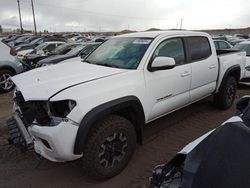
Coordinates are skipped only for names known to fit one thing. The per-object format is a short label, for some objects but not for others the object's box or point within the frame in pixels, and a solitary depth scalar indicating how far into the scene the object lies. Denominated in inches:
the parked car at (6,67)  227.8
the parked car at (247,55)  218.5
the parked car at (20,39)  742.5
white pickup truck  80.2
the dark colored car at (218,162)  42.9
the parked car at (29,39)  736.0
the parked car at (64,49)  347.8
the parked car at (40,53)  331.2
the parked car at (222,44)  305.6
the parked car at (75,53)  255.3
